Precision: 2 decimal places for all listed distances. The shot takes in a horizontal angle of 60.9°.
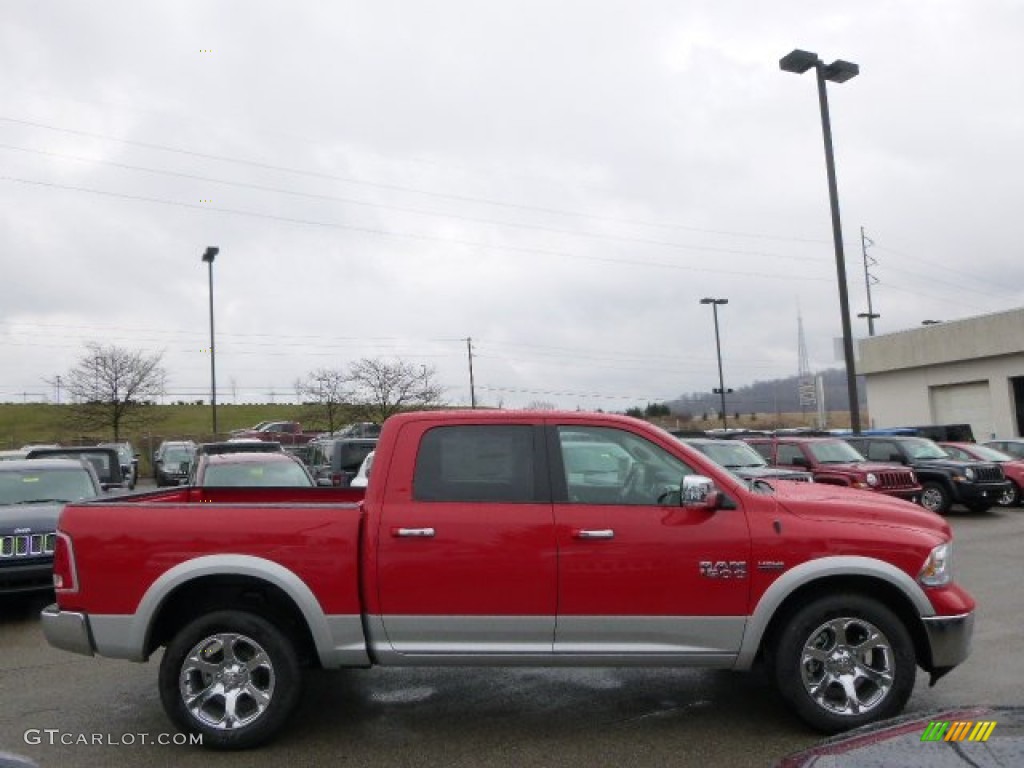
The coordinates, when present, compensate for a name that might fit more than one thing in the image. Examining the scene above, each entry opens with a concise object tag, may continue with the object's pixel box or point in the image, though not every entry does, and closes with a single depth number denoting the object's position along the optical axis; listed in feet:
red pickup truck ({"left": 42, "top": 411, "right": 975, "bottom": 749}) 16.01
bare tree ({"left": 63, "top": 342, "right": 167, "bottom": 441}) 135.13
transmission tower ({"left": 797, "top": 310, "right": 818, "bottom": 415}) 150.30
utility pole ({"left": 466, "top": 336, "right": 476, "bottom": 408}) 187.06
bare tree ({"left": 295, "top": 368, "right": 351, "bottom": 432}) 139.44
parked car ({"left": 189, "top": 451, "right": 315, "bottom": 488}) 43.57
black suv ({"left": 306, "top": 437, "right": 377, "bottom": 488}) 60.08
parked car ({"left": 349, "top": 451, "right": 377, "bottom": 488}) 40.58
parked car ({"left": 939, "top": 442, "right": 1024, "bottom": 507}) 61.57
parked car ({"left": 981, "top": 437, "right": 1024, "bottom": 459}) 71.82
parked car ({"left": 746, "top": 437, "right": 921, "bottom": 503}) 52.75
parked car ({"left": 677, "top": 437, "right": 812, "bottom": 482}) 47.06
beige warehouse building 108.37
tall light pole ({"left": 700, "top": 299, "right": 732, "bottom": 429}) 156.35
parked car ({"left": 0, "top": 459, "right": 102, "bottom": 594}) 27.76
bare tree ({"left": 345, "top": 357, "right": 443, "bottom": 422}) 133.90
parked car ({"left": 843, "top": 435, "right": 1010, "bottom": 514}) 56.24
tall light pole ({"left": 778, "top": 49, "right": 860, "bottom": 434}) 68.13
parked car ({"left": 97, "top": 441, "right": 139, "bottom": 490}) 83.48
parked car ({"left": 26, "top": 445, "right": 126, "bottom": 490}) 51.16
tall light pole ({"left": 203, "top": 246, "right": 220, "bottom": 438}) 110.52
